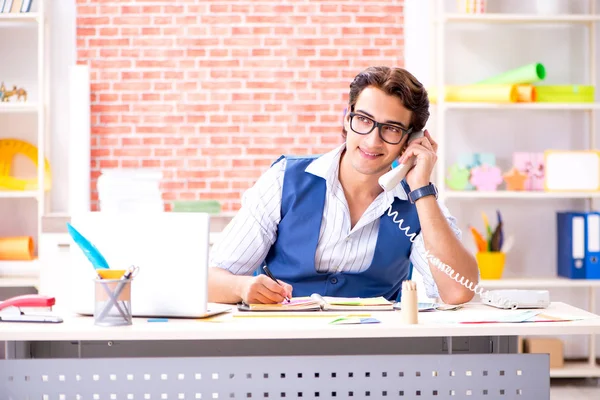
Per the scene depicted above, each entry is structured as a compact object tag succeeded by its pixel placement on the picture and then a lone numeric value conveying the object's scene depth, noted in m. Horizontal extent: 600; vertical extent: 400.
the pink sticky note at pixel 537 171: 4.31
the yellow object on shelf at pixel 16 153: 4.31
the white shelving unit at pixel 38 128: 4.17
